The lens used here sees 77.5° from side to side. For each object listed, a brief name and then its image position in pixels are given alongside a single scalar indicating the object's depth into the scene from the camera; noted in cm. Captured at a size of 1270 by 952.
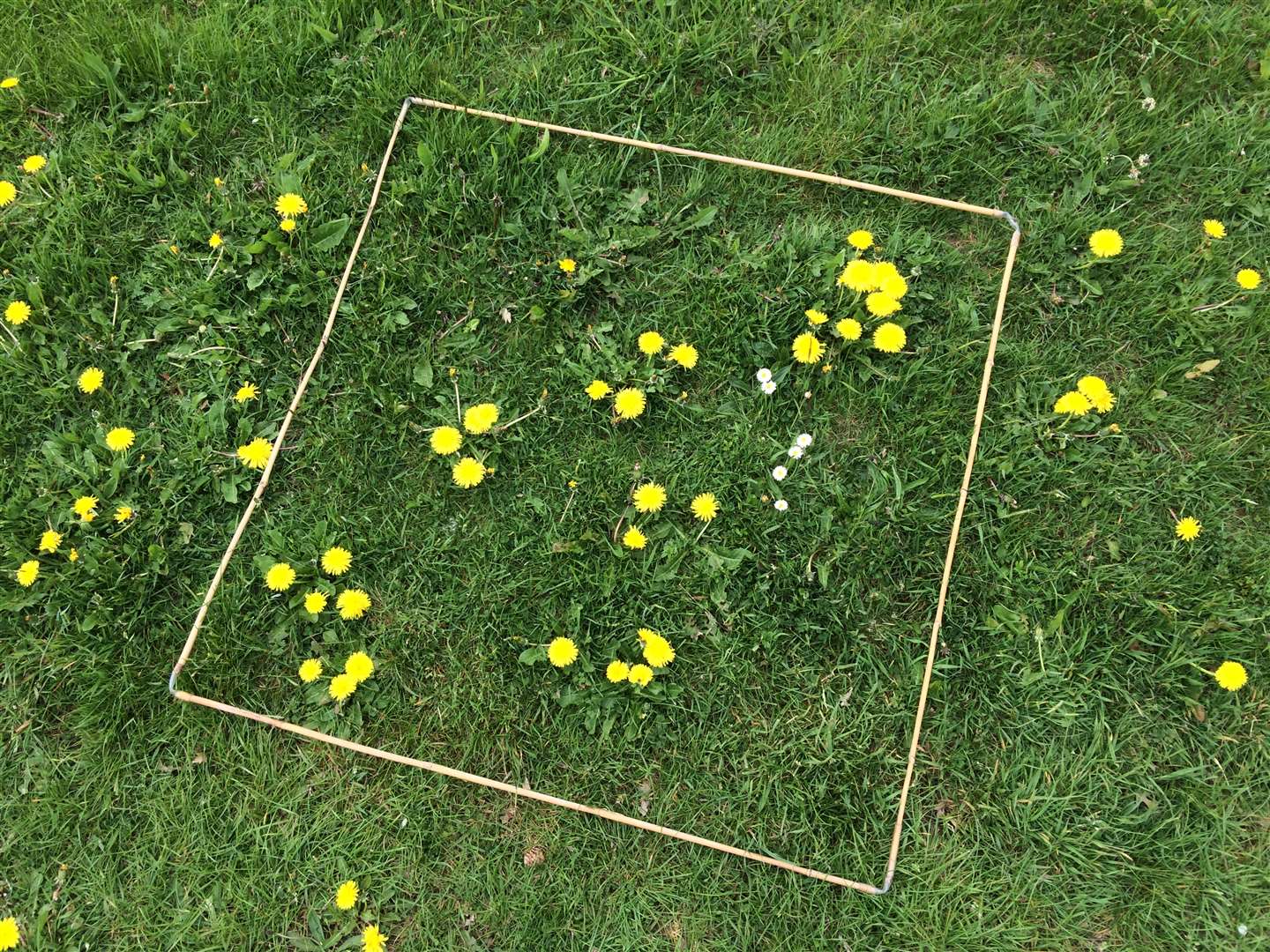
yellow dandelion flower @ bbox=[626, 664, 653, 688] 225
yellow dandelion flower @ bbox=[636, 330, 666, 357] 251
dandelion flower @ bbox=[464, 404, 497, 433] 246
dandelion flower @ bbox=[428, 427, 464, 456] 245
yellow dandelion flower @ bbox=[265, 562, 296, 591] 237
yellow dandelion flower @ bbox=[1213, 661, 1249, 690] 220
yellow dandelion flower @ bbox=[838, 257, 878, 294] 251
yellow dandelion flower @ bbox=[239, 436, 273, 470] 248
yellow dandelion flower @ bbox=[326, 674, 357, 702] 229
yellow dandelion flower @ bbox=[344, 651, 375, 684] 232
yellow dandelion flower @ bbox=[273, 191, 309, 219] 267
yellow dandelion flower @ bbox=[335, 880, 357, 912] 218
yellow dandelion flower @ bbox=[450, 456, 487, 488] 242
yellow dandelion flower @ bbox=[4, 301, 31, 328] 259
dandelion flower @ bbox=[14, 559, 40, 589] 236
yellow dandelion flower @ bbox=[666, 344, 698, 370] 250
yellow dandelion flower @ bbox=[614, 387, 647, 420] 246
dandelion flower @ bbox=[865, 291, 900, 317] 248
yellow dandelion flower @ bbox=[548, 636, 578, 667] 228
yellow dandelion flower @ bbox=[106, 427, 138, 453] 249
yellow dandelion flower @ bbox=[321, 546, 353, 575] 241
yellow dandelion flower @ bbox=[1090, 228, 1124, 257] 254
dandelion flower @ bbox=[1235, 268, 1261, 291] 250
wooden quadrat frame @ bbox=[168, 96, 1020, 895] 219
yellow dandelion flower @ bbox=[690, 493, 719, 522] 240
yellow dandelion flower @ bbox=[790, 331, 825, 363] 247
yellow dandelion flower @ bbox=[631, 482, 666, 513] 241
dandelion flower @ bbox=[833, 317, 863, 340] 245
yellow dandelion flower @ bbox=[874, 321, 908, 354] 246
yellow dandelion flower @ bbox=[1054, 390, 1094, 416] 241
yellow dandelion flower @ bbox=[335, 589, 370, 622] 238
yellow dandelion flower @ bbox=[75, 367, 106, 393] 254
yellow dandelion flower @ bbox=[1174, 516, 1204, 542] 233
